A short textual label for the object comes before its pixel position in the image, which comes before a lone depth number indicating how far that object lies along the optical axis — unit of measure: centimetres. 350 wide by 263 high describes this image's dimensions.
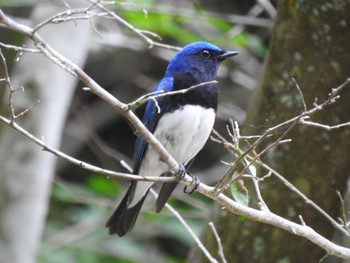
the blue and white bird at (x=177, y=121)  749
